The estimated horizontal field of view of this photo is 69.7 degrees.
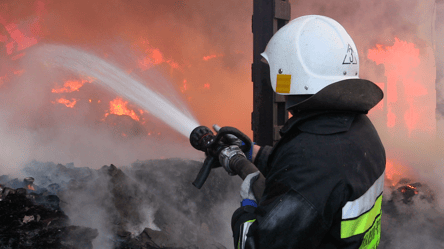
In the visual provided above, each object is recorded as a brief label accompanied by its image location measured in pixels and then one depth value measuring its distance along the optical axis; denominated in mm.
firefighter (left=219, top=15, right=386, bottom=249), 1332
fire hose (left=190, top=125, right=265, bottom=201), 2380
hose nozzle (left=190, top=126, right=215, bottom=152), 2484
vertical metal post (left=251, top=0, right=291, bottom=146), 4012
